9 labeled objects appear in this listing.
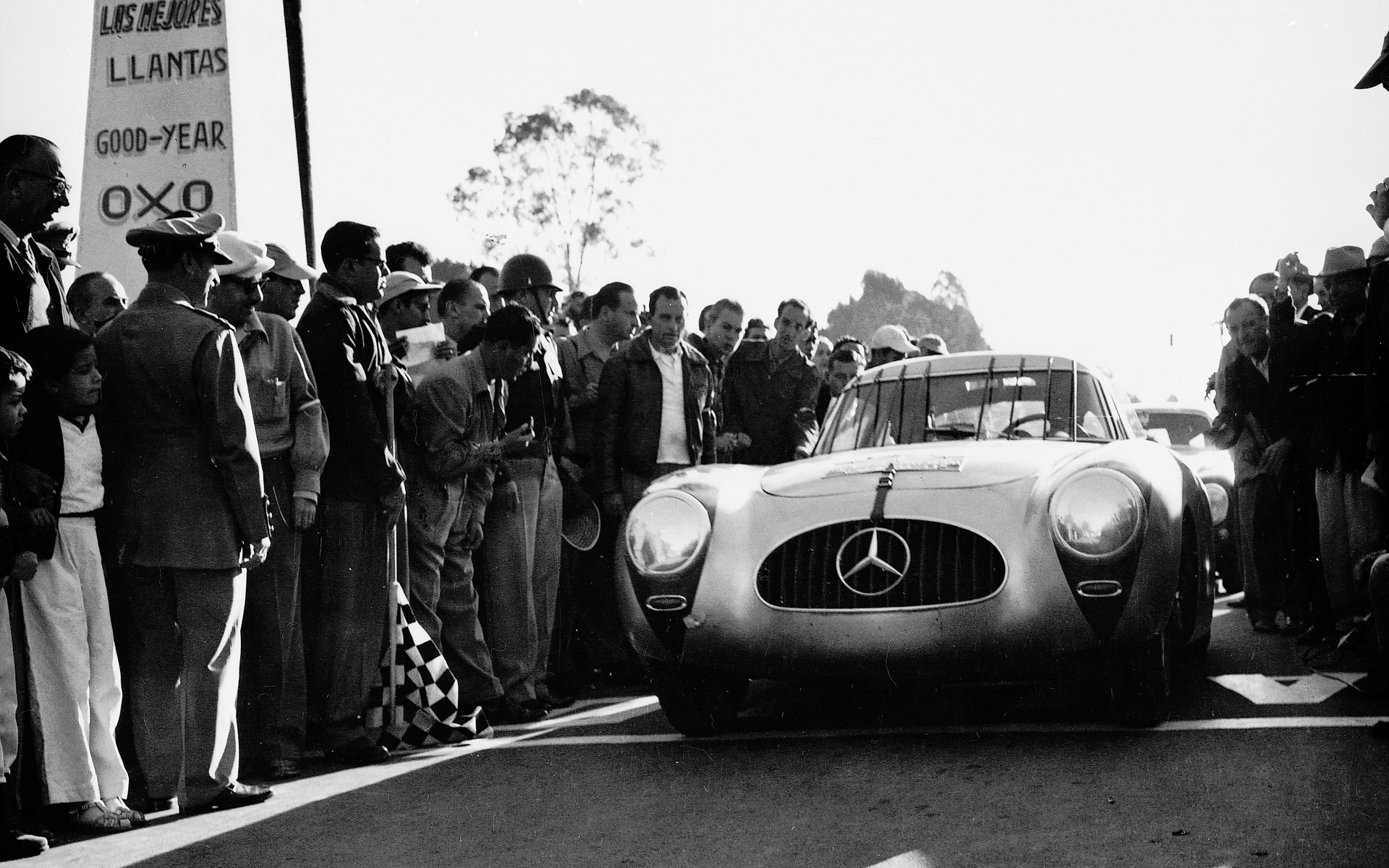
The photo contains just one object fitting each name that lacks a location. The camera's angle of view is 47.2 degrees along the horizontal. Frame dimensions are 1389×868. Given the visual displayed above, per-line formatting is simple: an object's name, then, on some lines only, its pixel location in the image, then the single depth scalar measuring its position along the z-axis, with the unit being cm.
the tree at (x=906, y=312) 10162
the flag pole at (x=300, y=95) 842
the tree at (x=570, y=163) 3447
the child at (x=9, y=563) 448
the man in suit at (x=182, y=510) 496
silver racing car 548
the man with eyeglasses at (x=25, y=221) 495
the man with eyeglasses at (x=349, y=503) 604
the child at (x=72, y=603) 473
